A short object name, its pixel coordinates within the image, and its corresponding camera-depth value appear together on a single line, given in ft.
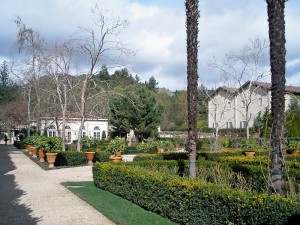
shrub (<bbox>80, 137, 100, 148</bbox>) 98.44
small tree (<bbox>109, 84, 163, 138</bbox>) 142.51
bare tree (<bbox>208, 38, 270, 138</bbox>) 152.21
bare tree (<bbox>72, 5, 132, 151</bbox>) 73.92
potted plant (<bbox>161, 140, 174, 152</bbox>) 94.12
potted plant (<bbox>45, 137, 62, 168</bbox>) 73.15
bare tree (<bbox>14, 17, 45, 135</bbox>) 85.56
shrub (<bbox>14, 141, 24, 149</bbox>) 142.20
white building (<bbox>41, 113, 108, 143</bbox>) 168.86
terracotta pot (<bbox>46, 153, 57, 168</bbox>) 64.23
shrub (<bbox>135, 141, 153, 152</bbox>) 93.20
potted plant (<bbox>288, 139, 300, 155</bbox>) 74.29
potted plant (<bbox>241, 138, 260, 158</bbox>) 84.47
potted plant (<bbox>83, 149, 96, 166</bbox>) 70.03
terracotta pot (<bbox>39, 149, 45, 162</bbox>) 76.23
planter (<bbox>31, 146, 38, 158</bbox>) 89.10
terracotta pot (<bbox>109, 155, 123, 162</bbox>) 56.68
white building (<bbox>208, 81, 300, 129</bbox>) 145.07
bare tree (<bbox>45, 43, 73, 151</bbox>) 81.05
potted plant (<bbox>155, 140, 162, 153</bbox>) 94.70
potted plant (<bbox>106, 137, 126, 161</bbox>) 72.43
